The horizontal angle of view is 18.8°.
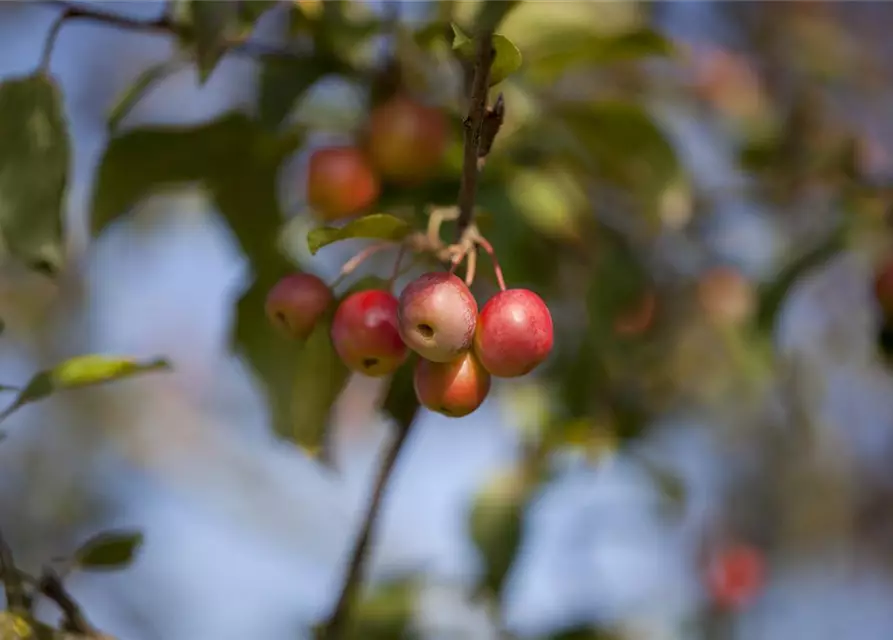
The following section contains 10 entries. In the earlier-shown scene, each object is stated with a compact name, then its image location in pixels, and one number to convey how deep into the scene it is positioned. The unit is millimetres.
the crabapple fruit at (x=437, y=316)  527
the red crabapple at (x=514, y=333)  532
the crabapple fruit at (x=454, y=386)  540
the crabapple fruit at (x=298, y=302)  566
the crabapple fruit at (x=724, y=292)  981
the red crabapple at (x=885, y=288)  686
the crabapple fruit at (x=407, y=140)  632
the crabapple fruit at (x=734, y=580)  2027
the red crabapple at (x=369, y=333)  549
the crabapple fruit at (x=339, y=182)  633
